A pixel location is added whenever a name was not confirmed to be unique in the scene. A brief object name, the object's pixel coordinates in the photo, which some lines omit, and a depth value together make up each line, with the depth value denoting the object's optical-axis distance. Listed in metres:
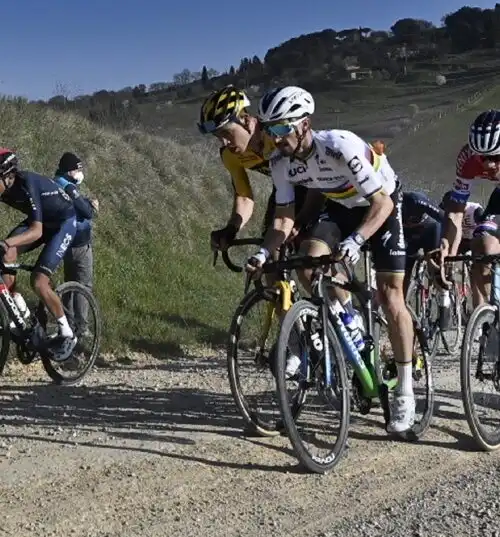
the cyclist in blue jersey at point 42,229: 6.80
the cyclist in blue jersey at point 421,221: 7.95
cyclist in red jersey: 5.51
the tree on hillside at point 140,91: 86.69
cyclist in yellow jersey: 5.39
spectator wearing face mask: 8.55
